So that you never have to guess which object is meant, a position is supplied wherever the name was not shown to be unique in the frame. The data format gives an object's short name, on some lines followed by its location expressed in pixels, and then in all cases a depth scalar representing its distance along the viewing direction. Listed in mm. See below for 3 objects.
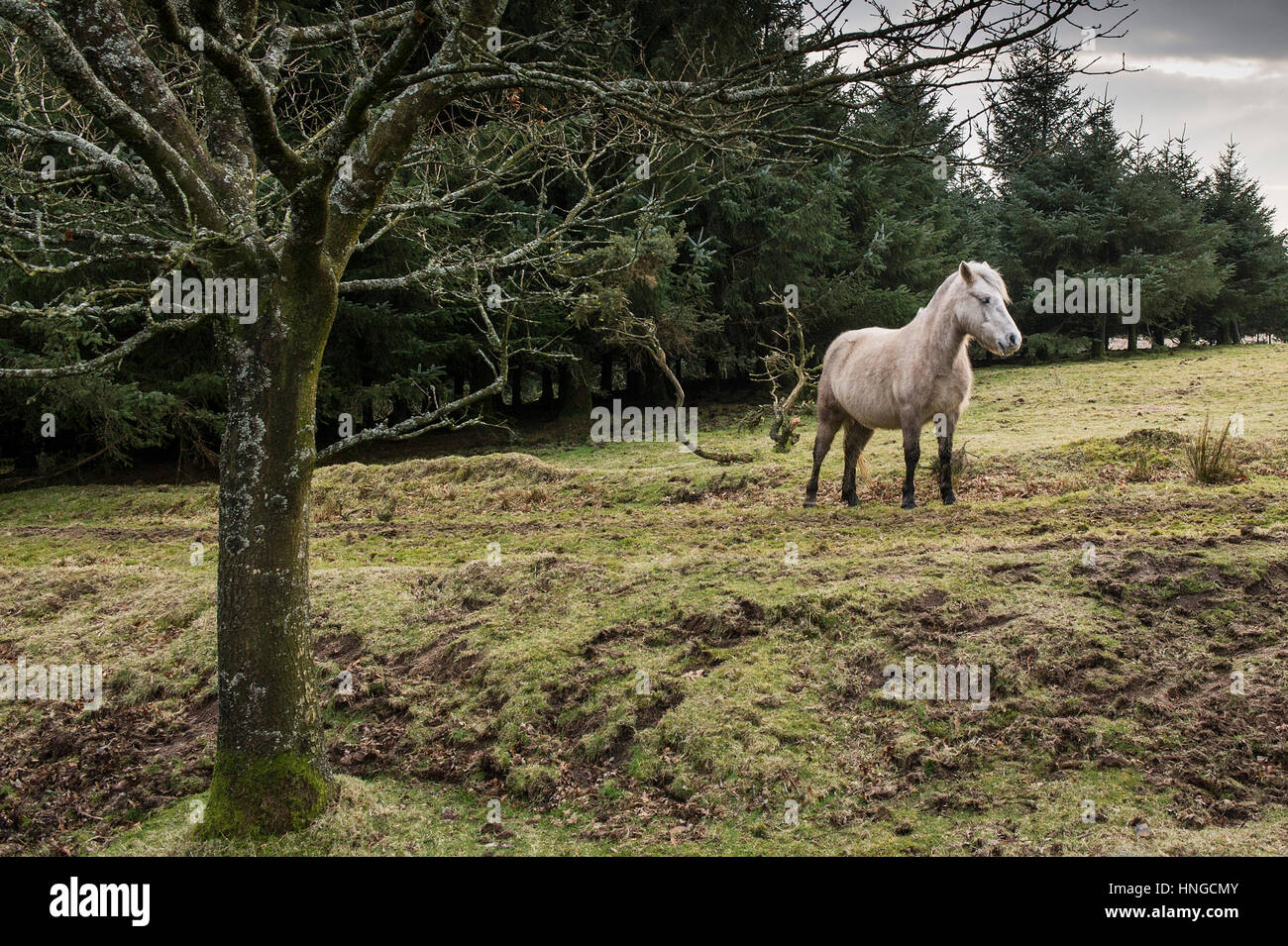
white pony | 8438
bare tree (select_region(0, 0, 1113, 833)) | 3893
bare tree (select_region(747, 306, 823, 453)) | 12727
